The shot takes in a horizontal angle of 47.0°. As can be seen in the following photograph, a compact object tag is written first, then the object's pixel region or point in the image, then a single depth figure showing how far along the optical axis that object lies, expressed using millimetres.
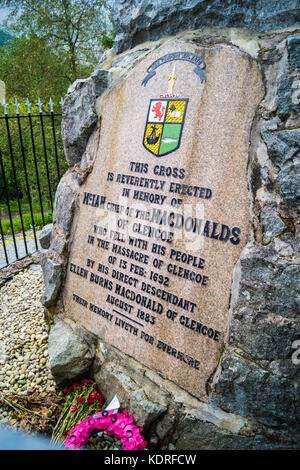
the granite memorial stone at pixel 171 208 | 2334
